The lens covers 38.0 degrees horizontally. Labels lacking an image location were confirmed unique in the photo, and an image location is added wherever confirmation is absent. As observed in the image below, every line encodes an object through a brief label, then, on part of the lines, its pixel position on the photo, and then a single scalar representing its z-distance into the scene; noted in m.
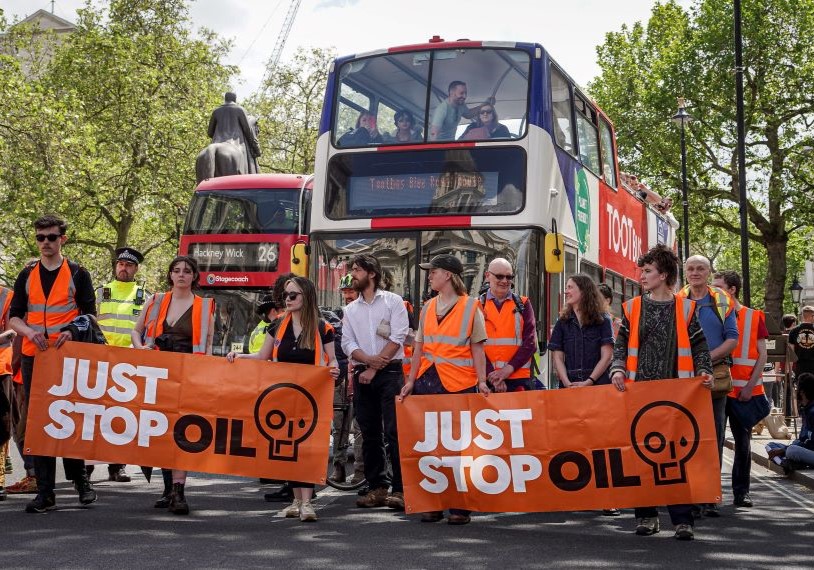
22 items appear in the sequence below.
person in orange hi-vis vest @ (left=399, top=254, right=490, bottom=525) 7.96
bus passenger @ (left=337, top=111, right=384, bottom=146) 11.52
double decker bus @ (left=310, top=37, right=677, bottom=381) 10.97
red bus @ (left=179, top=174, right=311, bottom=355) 20.14
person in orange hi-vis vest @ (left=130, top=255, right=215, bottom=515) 8.21
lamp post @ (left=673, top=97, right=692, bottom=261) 34.50
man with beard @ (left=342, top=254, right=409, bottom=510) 8.51
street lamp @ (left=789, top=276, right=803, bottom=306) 42.38
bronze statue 23.89
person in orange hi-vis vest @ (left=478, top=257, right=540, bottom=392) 8.44
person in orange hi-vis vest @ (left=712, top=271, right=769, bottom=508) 8.79
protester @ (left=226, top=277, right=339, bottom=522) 7.99
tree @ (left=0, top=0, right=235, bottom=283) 33.97
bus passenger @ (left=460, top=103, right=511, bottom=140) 11.18
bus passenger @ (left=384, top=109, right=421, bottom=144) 11.39
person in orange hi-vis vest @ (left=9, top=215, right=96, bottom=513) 8.09
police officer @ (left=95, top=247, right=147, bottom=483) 10.27
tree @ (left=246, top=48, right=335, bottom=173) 40.66
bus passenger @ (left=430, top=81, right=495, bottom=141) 11.32
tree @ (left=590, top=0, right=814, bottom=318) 37.41
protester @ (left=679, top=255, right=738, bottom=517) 8.20
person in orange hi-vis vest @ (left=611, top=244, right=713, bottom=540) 7.32
